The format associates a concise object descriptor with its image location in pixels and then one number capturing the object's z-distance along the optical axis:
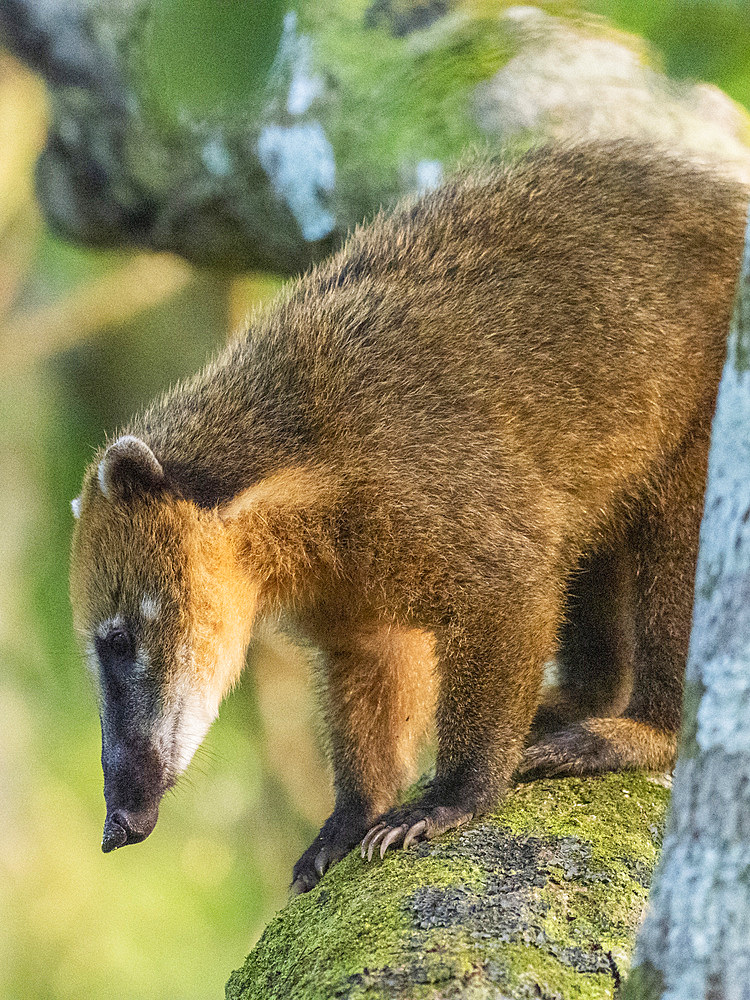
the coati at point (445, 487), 5.69
